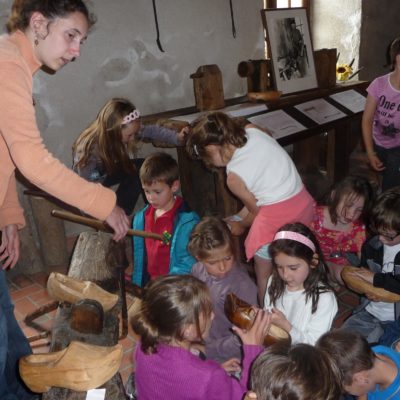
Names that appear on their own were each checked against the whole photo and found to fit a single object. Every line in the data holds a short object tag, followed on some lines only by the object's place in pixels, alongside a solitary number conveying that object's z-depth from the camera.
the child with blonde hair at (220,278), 2.29
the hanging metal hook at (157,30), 4.30
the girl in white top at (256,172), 2.48
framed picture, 4.82
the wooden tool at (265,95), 4.66
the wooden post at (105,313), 1.86
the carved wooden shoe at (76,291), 2.27
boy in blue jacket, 2.67
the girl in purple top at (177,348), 1.58
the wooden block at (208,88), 4.29
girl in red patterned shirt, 2.97
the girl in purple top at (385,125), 3.51
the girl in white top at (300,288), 2.11
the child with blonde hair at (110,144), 3.33
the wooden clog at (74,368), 1.68
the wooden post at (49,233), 4.00
